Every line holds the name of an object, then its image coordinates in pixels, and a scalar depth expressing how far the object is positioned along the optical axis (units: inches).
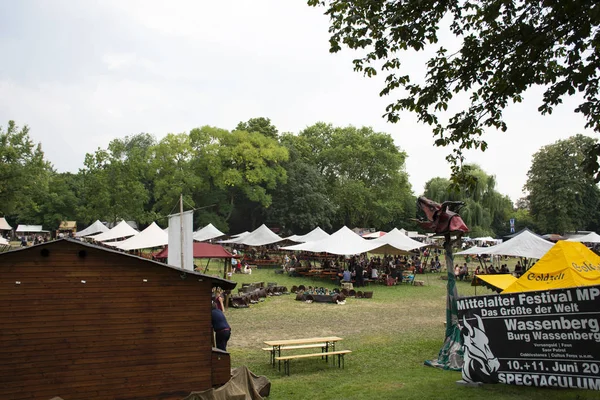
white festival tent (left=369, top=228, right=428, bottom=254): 1074.5
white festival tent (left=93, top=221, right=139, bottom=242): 1373.0
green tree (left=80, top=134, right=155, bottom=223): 1705.2
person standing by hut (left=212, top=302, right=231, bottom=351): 366.3
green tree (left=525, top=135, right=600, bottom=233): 2105.1
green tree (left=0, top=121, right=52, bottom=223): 1326.3
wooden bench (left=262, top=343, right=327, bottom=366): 421.2
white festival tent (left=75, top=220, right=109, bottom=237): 1774.1
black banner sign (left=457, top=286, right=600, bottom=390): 282.7
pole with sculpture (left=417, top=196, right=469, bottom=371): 403.9
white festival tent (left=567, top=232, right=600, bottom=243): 1338.6
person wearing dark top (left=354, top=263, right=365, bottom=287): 979.3
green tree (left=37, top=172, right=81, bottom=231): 2482.8
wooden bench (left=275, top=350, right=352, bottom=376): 405.1
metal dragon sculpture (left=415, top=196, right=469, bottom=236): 434.3
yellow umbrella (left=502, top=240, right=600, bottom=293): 417.7
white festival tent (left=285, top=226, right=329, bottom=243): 1321.4
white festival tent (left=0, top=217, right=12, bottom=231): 1769.9
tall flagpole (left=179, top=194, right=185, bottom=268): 525.8
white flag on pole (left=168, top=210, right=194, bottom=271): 528.1
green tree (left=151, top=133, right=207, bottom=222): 1919.7
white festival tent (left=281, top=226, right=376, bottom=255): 1002.1
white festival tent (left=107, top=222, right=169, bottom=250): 1055.6
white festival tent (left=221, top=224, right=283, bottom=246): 1374.3
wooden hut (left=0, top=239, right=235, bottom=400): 295.4
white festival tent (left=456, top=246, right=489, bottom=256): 984.7
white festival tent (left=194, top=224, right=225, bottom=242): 1532.9
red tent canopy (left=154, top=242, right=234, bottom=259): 725.9
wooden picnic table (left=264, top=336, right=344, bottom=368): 416.8
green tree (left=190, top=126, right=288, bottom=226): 1963.6
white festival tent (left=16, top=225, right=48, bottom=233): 2553.6
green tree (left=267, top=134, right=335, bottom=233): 2090.3
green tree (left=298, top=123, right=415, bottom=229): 2251.5
